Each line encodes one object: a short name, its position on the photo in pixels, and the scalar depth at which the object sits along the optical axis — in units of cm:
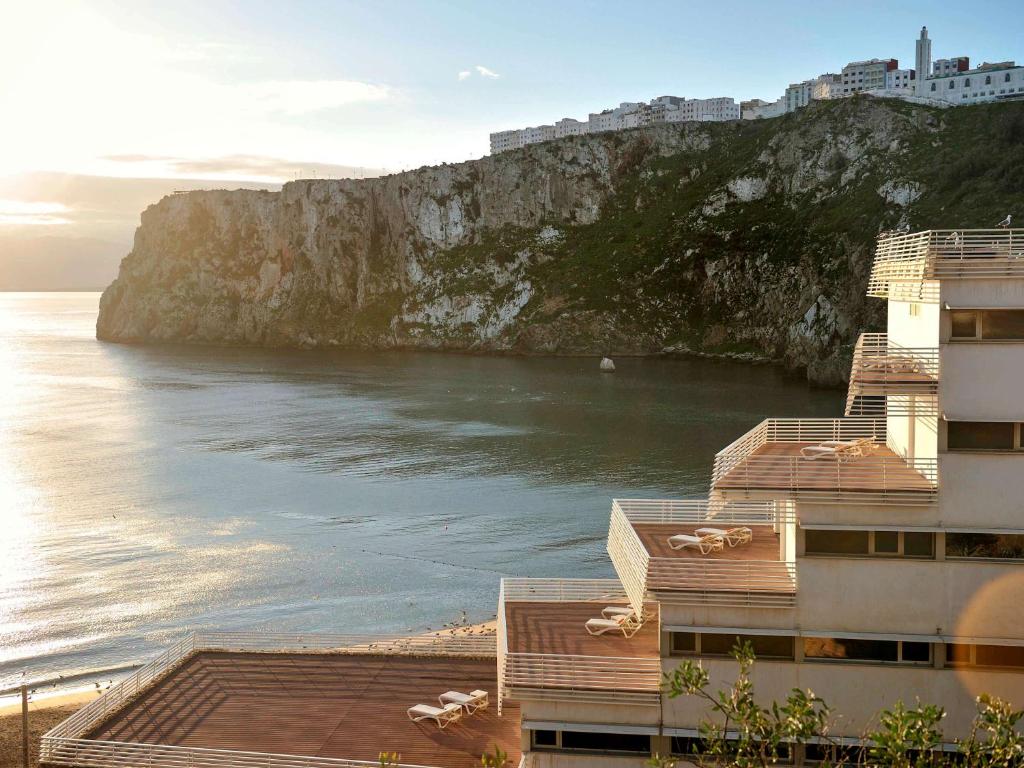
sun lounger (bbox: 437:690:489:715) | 2862
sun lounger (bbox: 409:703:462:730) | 2781
